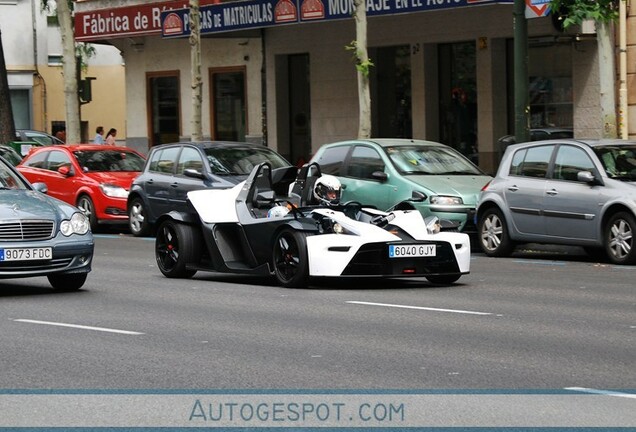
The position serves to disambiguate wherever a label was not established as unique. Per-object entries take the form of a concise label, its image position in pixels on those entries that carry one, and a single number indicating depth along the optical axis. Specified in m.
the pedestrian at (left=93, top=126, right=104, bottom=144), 43.12
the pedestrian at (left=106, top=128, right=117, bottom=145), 42.62
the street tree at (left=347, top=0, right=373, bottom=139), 27.45
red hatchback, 26.78
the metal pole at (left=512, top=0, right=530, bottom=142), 24.17
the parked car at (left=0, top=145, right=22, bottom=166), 31.14
